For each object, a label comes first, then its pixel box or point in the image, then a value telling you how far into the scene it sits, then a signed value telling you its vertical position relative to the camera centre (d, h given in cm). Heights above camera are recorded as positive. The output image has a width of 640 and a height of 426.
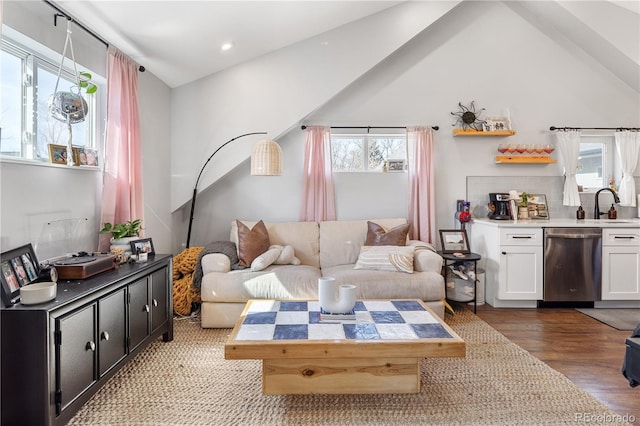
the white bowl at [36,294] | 166 -38
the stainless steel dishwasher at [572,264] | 371 -55
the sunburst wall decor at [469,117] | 427 +107
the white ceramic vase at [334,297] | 220 -52
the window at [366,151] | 436 +70
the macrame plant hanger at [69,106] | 227 +66
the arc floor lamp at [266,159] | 343 +48
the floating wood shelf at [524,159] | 425 +58
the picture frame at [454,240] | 402 -33
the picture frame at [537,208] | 429 +2
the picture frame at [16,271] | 168 -29
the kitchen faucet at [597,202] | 427 +10
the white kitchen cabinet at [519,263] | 374 -54
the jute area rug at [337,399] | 190 -106
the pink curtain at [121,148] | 280 +50
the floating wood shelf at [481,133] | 420 +88
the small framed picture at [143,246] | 264 -26
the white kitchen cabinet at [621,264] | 371 -55
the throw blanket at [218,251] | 335 -40
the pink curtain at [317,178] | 417 +36
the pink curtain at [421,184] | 418 +30
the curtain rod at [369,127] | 426 +96
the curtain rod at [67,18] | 226 +124
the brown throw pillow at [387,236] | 367 -26
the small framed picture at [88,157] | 256 +39
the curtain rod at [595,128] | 431 +95
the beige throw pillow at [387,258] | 330 -44
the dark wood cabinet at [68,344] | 160 -65
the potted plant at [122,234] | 263 -17
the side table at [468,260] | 364 -52
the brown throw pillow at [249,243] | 345 -31
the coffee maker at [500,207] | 418 +3
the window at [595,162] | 443 +57
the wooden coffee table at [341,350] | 187 -71
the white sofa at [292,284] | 315 -63
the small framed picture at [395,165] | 434 +53
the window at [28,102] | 212 +66
